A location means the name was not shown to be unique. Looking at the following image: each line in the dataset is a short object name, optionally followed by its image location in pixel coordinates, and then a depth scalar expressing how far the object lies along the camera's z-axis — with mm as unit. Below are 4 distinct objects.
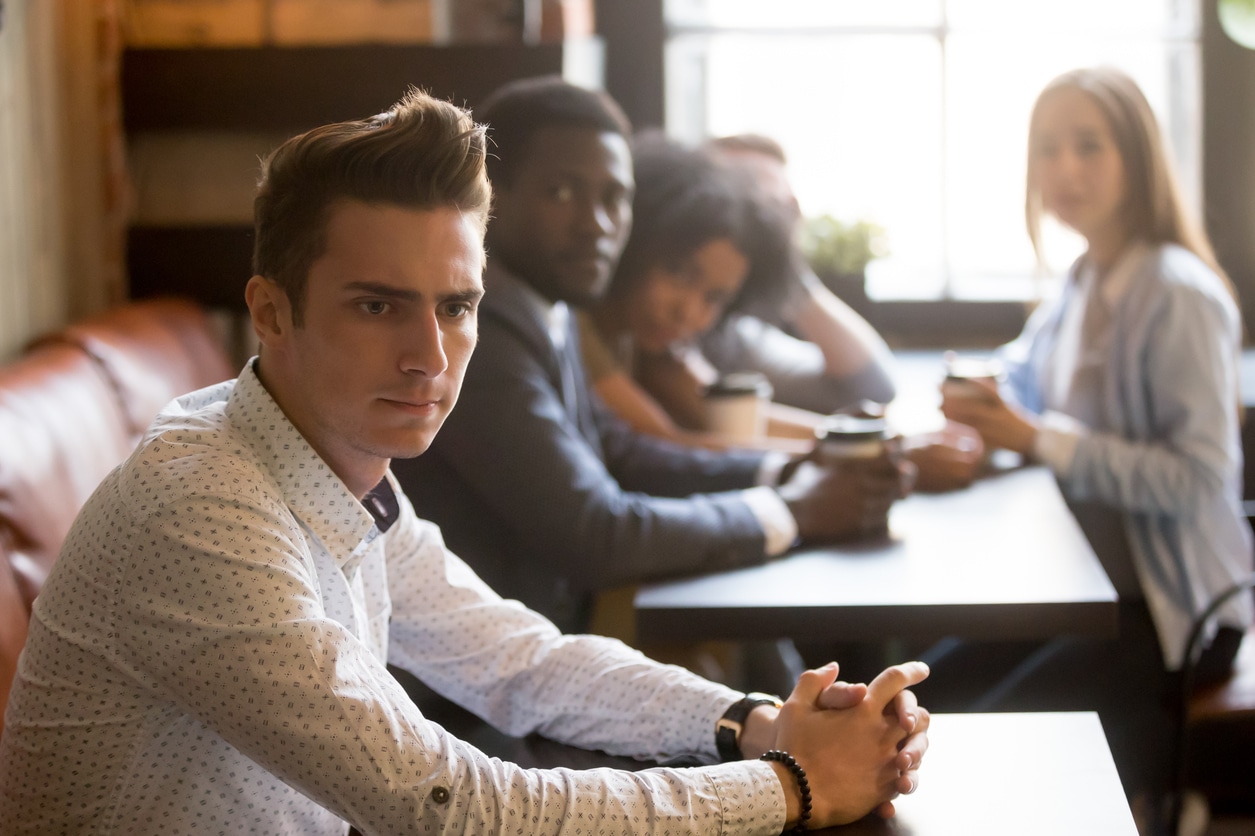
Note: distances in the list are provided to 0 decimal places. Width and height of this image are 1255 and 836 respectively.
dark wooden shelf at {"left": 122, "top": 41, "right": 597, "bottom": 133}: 2863
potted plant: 3643
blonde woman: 2293
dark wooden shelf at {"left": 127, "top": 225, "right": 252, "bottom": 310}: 2926
